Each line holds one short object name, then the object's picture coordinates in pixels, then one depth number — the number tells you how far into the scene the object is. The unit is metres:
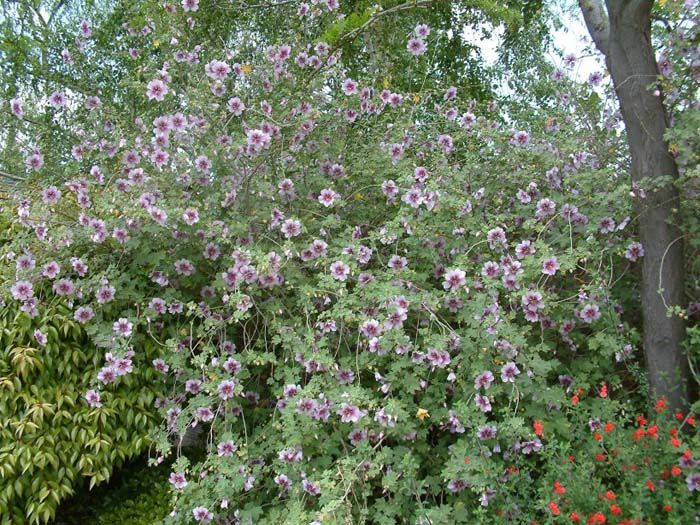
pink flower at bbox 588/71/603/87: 3.44
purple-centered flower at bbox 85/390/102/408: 3.02
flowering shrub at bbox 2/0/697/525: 2.50
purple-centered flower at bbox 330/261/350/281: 2.81
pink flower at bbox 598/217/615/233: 2.95
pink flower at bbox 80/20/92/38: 4.00
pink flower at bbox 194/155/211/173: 3.24
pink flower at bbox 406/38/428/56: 3.88
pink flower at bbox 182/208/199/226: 3.05
